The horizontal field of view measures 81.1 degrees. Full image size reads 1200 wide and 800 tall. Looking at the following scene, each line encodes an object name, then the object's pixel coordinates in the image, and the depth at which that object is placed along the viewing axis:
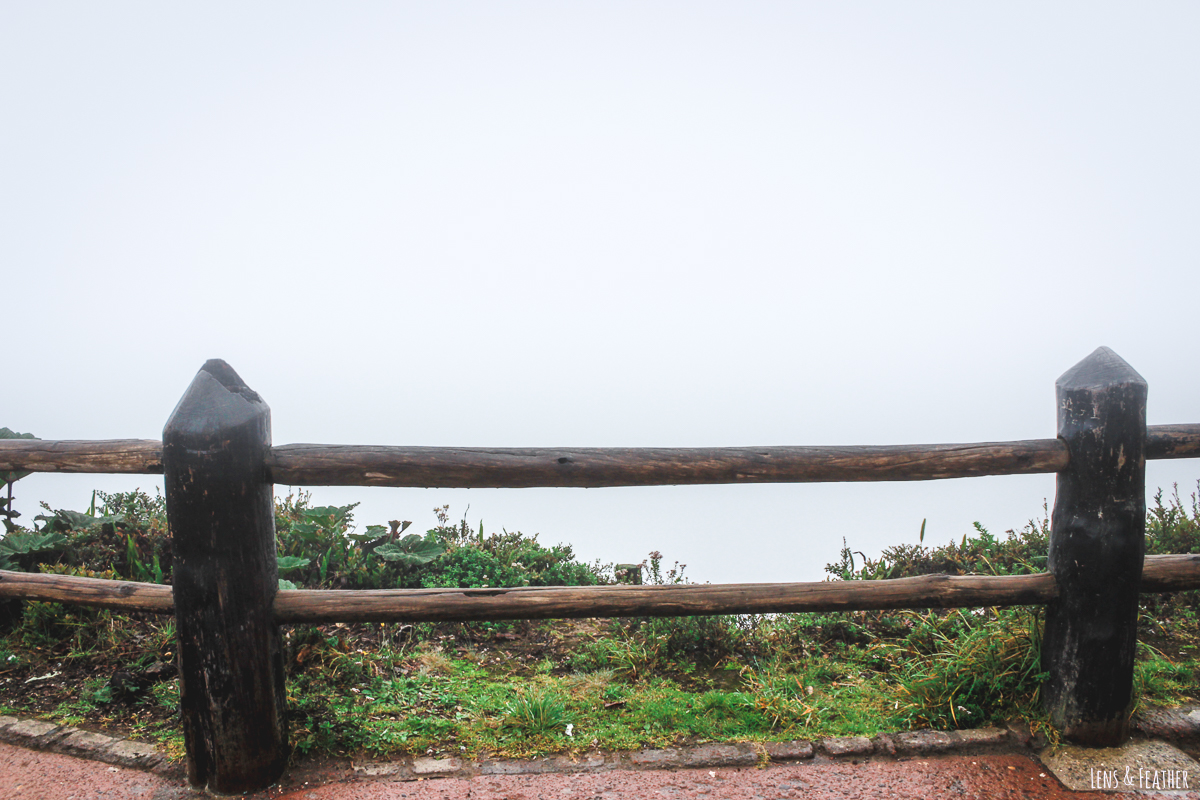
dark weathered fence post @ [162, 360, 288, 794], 2.24
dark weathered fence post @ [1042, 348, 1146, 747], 2.42
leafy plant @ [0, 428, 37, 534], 4.06
